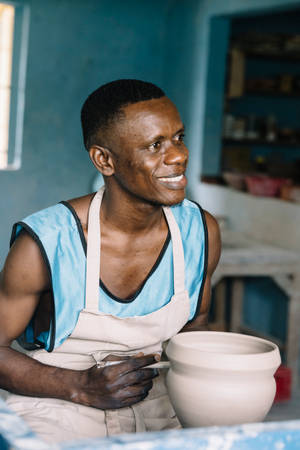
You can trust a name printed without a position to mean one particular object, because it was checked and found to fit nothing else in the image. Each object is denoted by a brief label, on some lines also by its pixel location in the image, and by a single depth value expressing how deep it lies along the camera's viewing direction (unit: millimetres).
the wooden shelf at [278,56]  6704
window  5453
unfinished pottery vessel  1262
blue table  1011
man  1503
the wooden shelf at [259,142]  6345
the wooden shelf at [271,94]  6476
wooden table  3772
